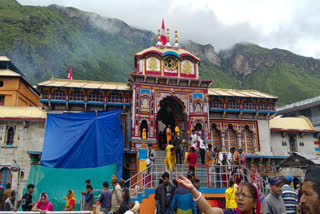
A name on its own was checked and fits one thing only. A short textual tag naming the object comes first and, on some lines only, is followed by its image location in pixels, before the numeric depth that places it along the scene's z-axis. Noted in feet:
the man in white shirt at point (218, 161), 47.56
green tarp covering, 45.27
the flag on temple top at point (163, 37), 81.51
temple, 68.39
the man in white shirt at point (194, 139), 54.34
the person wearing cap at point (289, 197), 19.30
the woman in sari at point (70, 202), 33.35
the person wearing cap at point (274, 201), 17.34
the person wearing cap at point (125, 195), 28.94
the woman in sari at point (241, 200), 10.84
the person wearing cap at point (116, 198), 28.63
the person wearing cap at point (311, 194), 8.93
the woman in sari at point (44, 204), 28.57
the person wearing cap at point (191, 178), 30.87
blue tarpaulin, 53.26
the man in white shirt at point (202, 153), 53.36
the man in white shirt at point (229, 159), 49.59
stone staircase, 47.69
